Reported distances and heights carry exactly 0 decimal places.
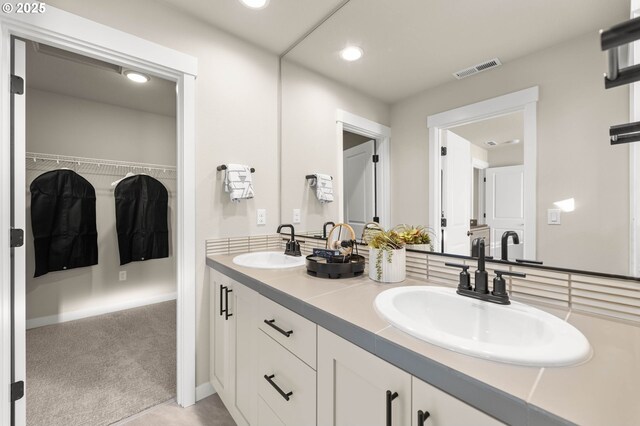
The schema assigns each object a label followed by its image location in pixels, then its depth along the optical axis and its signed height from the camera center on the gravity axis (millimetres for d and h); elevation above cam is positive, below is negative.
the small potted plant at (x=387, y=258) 1174 -196
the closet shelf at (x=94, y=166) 2785 +540
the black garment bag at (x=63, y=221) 2711 -88
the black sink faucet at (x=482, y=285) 863 -239
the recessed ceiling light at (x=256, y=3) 1646 +1273
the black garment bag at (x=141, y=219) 3223 -75
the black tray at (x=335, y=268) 1270 -260
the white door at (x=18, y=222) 1329 -47
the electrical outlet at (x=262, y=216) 2059 -24
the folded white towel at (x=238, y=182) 1821 +206
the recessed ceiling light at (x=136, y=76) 2363 +1236
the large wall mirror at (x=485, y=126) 790 +336
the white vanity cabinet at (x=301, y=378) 628 -515
